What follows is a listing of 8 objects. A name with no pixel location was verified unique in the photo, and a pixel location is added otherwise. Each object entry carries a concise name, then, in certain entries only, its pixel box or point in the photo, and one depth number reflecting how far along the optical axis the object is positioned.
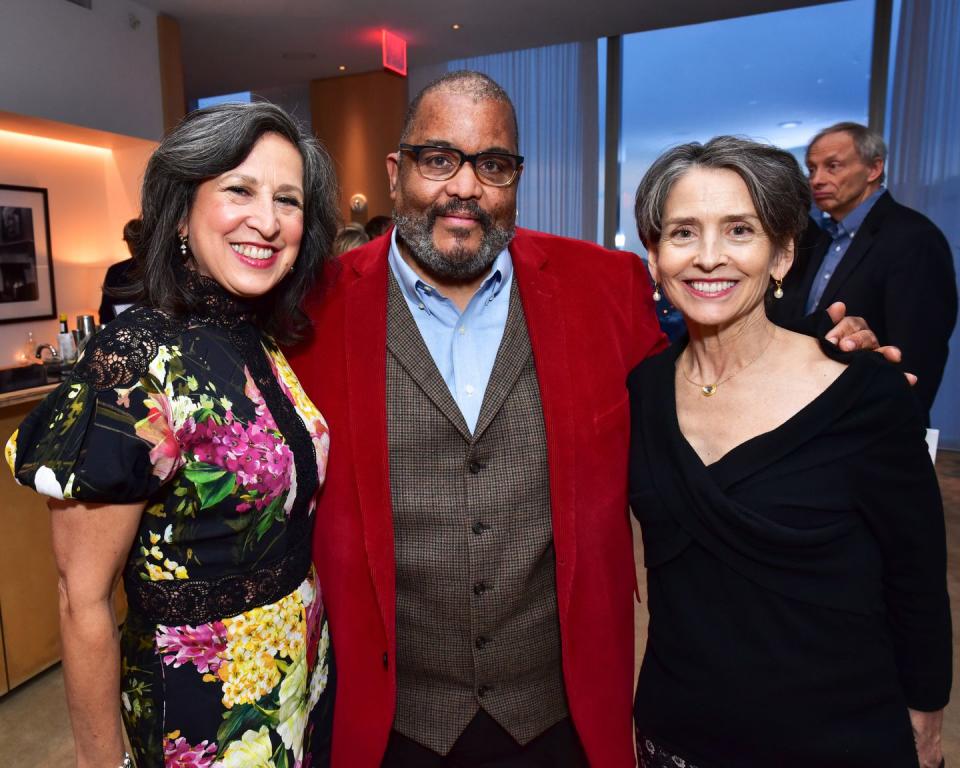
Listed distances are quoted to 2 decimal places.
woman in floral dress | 1.05
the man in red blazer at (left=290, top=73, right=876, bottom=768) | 1.41
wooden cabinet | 2.65
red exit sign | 6.58
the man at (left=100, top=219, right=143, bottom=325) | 4.18
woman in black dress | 1.16
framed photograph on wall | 4.68
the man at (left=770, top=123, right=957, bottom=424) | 2.81
